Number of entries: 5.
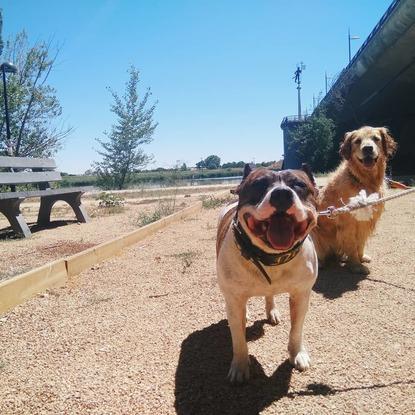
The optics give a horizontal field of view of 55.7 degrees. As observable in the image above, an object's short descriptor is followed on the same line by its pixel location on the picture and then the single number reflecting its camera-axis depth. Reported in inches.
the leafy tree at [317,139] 1131.9
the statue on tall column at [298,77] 1599.4
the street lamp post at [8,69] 398.6
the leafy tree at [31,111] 690.2
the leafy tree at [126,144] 1014.4
